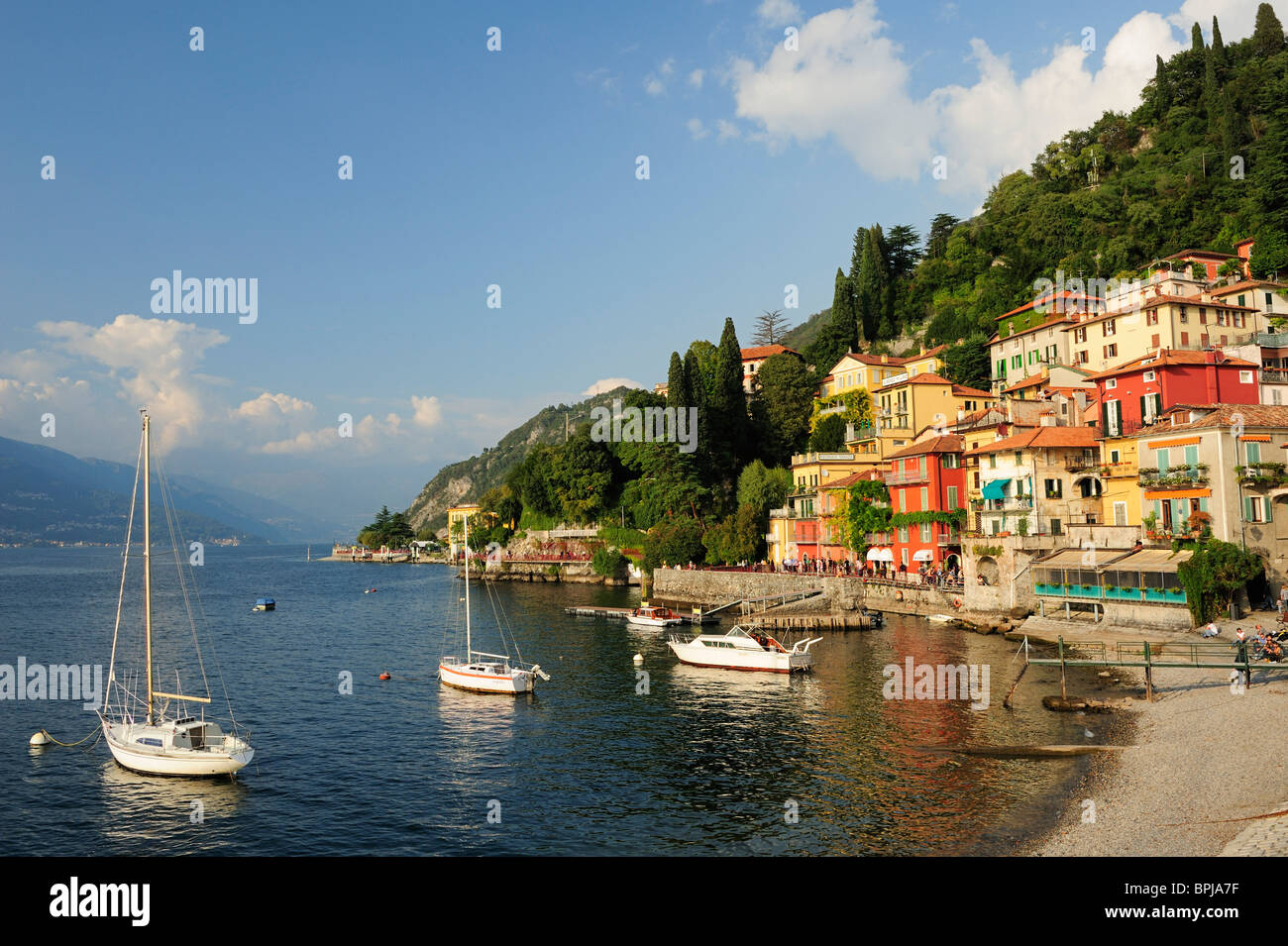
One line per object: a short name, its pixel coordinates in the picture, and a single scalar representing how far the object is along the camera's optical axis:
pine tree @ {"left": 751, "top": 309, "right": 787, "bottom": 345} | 155.62
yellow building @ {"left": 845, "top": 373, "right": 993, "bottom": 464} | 82.00
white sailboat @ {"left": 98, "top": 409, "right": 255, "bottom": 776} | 30.23
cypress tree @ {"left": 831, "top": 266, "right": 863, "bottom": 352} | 115.62
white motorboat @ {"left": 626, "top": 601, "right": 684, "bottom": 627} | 68.62
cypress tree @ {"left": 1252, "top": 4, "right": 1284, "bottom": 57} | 107.22
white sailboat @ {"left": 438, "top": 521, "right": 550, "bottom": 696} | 44.03
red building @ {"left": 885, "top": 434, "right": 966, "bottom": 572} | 68.50
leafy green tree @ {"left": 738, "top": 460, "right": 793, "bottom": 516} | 90.19
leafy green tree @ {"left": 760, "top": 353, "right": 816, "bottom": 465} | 102.56
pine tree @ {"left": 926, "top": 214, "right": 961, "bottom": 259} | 129.50
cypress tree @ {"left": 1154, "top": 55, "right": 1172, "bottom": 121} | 114.88
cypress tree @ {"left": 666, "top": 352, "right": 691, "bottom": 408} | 97.56
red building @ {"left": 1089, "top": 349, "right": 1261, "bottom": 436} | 54.91
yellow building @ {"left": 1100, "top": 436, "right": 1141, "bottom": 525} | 53.69
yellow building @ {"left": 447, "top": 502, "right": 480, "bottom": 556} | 180.00
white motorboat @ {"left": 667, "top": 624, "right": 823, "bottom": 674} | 48.12
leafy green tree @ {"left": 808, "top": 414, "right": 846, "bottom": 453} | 91.75
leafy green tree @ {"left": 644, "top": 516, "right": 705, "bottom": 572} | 91.00
